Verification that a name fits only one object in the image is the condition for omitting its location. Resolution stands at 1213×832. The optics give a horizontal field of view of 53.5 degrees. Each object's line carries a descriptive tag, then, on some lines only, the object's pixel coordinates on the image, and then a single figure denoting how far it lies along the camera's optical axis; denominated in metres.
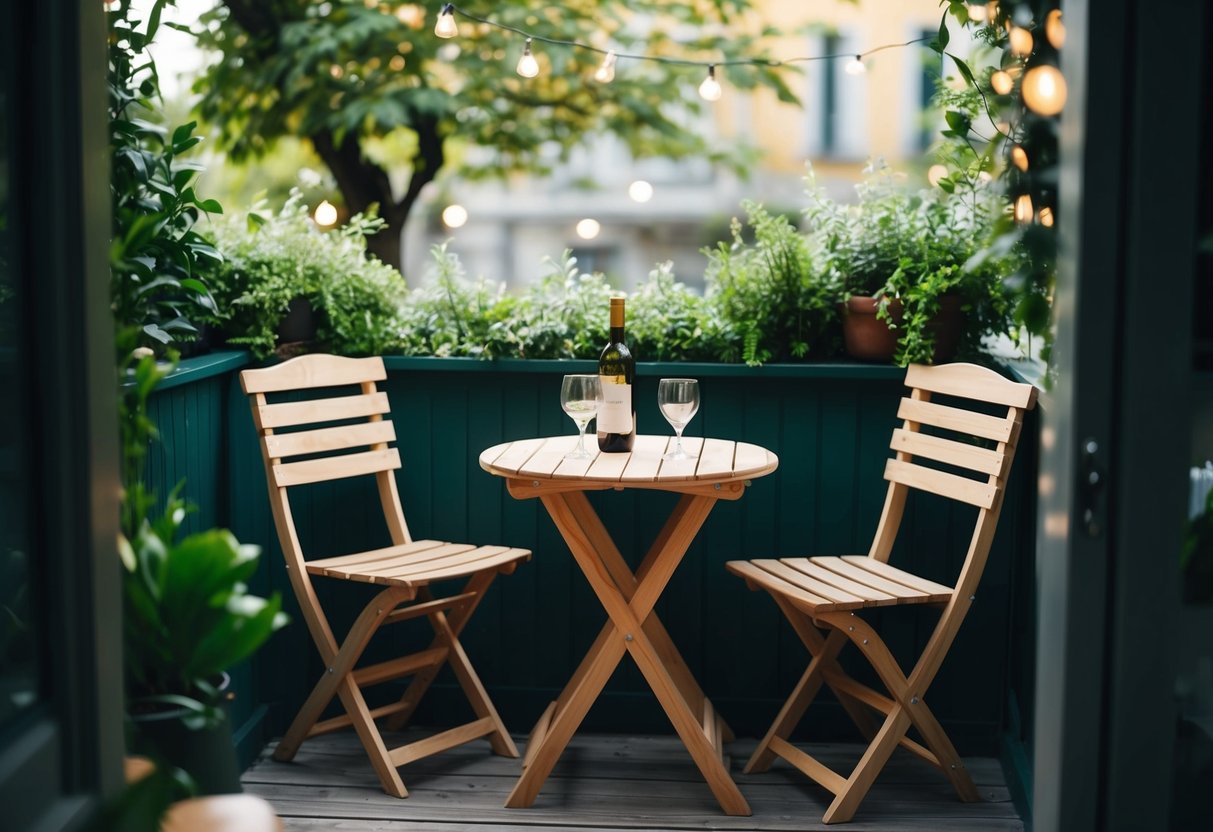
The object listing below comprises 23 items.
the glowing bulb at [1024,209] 2.24
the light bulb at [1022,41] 2.22
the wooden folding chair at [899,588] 3.14
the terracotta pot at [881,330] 3.54
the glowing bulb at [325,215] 3.85
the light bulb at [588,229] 4.21
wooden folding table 3.02
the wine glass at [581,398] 3.24
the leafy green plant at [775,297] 3.66
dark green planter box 3.69
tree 5.39
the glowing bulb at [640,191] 4.14
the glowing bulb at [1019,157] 2.24
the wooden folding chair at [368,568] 3.31
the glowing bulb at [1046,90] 2.08
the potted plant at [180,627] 1.83
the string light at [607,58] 3.63
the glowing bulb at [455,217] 4.15
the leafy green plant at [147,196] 2.31
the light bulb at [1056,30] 2.09
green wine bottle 3.29
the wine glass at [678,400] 3.24
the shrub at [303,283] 3.67
